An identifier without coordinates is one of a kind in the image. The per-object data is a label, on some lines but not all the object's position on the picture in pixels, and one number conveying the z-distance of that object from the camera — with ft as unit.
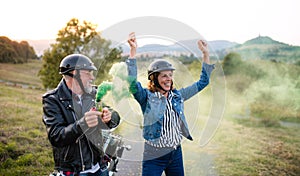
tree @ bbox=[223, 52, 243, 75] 69.00
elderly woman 11.08
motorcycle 10.32
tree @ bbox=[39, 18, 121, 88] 62.34
